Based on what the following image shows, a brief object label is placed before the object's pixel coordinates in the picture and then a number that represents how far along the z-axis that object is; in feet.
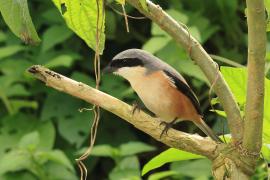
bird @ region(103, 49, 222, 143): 12.48
